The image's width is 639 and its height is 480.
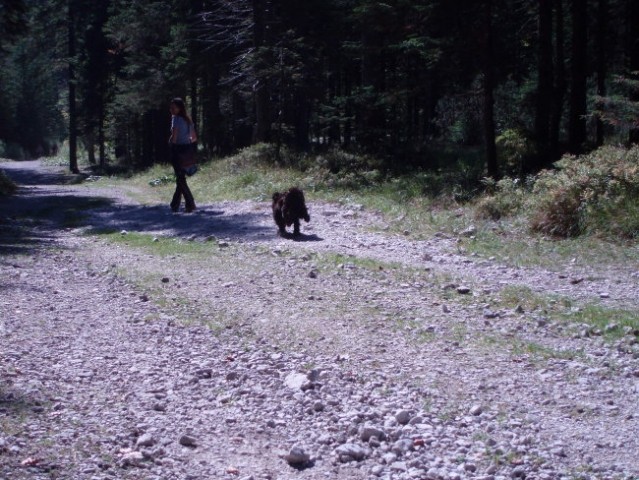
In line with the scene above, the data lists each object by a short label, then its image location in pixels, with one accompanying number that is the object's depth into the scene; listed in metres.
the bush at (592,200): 11.33
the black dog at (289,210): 12.51
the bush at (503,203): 13.39
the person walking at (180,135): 16.00
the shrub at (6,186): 27.02
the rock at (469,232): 12.39
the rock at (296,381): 5.87
